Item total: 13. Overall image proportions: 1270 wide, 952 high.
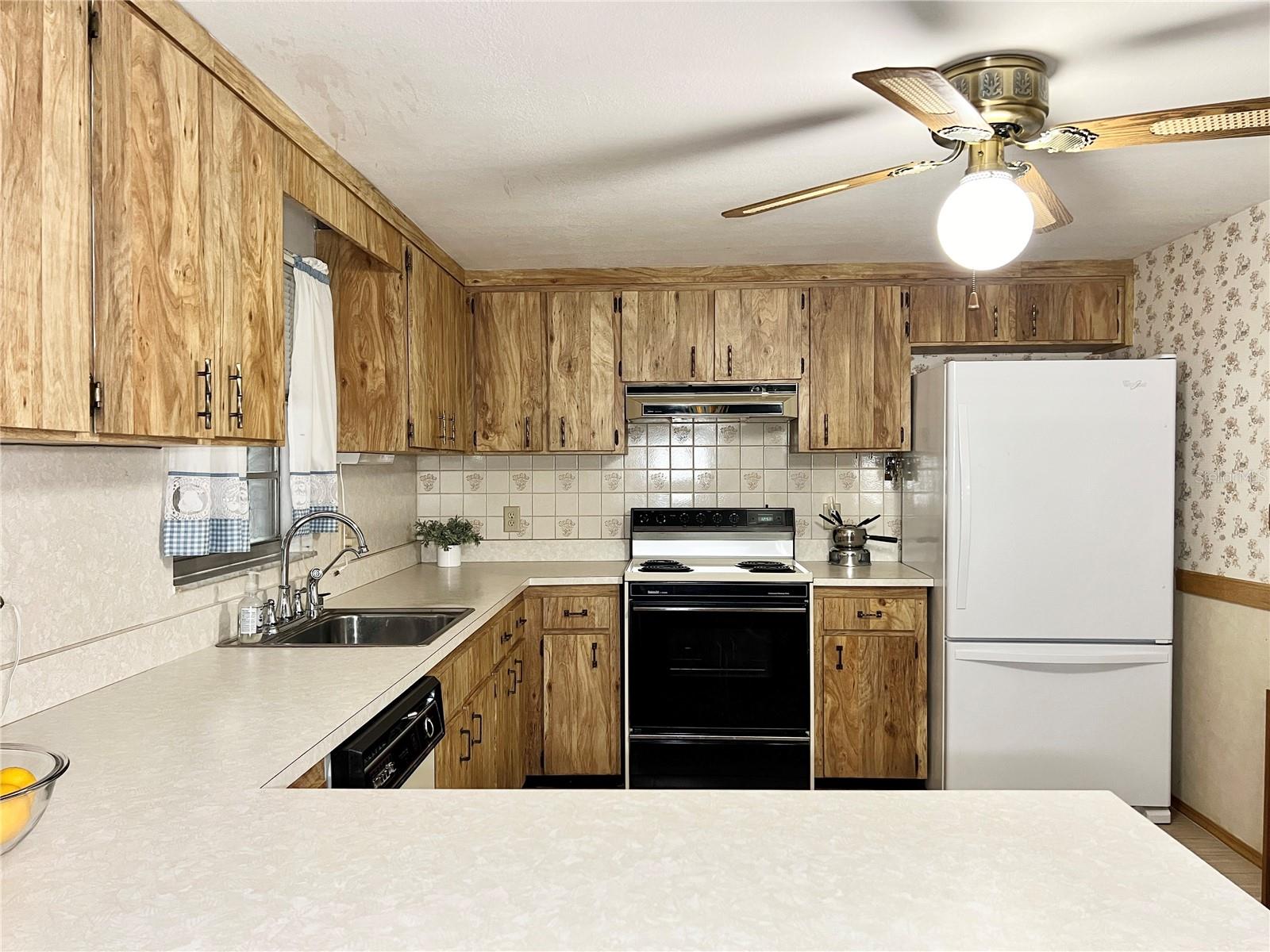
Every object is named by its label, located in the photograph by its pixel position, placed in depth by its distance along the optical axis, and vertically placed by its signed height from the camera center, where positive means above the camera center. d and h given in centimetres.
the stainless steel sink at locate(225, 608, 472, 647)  279 -51
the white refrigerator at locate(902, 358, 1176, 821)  323 -39
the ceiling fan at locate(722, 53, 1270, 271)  154 +65
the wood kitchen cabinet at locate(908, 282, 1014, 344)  383 +67
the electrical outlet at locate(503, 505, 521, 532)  435 -25
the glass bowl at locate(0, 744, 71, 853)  104 -41
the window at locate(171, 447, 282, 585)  262 -16
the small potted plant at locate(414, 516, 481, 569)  409 -33
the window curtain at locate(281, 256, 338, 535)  269 +21
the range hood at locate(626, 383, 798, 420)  391 +29
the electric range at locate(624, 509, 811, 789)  365 -87
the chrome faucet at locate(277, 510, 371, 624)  258 -34
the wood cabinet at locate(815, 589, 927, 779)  362 -89
